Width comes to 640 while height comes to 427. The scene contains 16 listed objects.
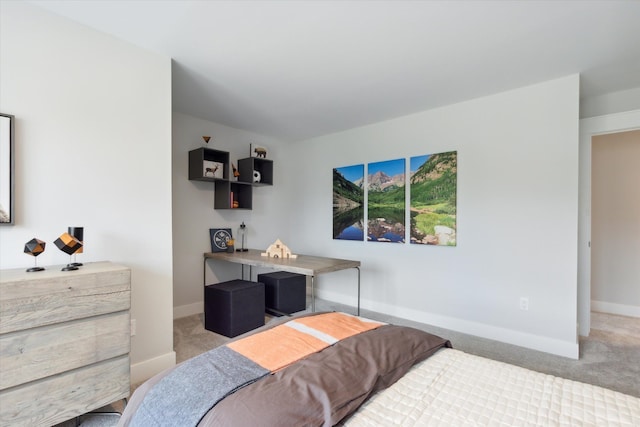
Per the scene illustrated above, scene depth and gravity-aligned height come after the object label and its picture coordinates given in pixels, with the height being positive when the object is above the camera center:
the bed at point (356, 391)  0.95 -0.62
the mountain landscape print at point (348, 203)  4.13 +0.12
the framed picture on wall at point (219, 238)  3.94 -0.35
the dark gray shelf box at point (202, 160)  3.57 +0.61
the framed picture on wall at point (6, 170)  1.71 +0.23
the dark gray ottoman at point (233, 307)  3.04 -0.97
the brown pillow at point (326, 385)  0.91 -0.59
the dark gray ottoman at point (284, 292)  3.67 -0.97
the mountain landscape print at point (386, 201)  3.72 +0.13
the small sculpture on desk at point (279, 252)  3.47 -0.45
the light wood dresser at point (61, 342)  1.46 -0.67
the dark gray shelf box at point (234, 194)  3.86 +0.22
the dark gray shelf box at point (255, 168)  4.09 +0.58
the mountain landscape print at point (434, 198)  3.32 +0.15
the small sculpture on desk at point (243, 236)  4.15 -0.34
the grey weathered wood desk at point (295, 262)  2.80 -0.51
